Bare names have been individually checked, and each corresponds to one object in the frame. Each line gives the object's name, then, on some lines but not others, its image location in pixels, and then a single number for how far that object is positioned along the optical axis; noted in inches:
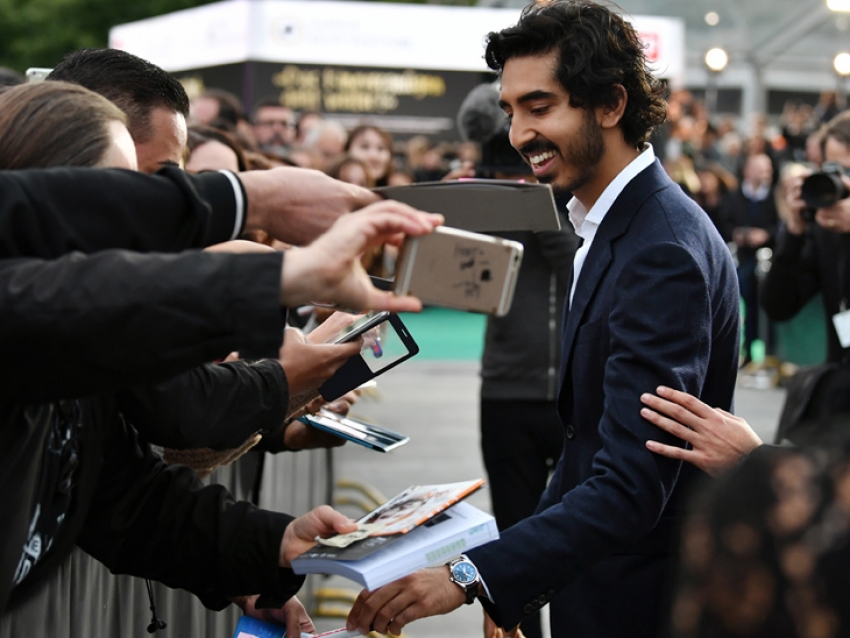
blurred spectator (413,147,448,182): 558.2
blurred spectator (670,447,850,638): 37.5
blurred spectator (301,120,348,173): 371.2
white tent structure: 622.5
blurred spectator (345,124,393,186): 329.5
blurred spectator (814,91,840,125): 665.6
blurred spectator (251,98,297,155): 406.9
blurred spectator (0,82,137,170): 69.4
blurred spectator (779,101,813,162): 661.3
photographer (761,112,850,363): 175.9
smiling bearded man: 90.7
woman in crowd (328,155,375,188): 274.7
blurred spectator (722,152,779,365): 484.1
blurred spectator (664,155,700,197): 490.6
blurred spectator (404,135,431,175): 619.8
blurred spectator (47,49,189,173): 100.7
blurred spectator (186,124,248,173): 170.2
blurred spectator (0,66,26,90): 166.1
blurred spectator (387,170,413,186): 458.0
